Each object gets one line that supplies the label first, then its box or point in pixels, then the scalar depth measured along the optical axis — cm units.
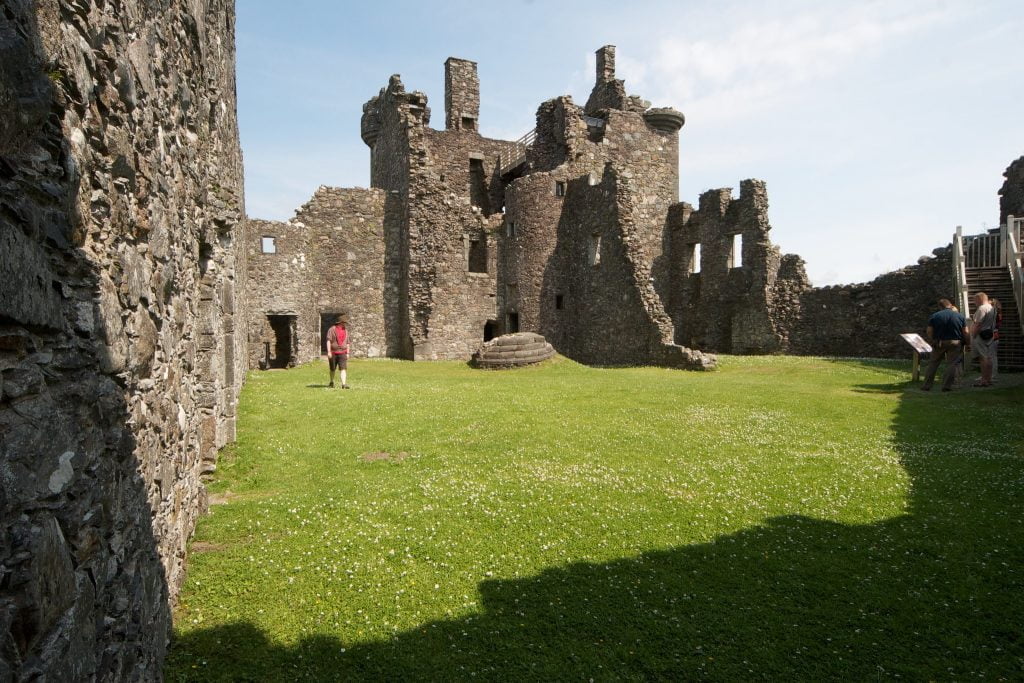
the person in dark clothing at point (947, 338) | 1415
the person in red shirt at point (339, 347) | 1684
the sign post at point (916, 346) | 1562
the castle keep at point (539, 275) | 2577
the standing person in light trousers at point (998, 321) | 1459
